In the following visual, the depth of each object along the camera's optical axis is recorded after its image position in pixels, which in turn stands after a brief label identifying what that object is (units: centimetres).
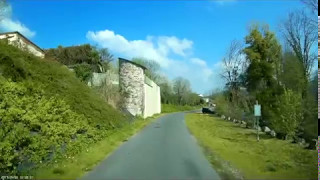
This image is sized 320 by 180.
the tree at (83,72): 2431
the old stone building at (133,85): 2824
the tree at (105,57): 3797
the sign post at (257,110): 1386
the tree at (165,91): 6687
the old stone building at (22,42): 1386
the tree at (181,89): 7422
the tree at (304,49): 2285
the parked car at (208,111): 4660
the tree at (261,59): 3036
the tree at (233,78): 3518
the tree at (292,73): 1968
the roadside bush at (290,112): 1352
